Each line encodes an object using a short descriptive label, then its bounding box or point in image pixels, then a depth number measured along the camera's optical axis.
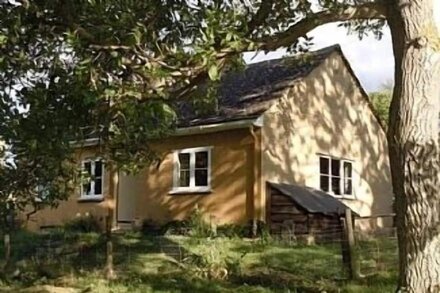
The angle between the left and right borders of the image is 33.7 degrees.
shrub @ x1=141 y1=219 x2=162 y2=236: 23.11
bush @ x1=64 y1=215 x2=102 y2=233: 24.56
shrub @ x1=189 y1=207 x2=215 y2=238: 20.08
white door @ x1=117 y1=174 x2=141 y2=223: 26.06
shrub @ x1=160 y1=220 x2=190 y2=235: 21.83
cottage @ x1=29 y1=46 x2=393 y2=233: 22.17
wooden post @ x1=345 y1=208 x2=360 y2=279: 12.73
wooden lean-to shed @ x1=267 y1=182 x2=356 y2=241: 20.75
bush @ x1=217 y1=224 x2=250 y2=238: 20.81
